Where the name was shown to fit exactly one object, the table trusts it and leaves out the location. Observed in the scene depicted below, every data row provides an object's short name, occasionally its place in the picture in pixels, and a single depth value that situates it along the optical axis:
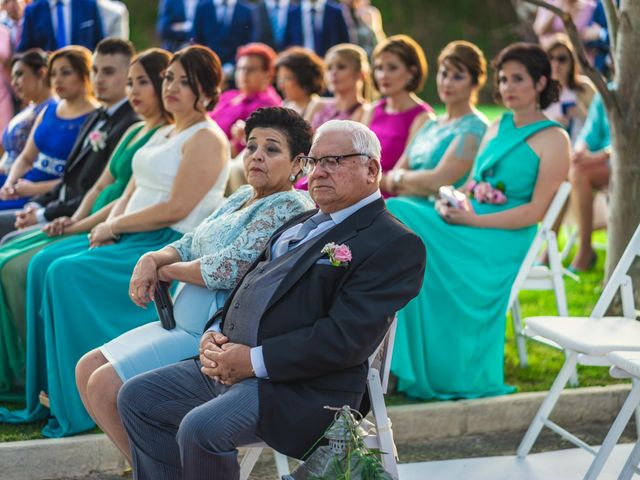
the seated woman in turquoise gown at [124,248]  5.07
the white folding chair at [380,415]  3.60
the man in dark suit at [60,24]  9.80
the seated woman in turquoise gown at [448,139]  6.07
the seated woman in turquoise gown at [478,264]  5.55
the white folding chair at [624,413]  3.86
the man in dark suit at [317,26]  11.23
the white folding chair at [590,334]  4.14
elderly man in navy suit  3.46
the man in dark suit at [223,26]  11.20
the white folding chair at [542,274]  5.61
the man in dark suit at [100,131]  6.21
